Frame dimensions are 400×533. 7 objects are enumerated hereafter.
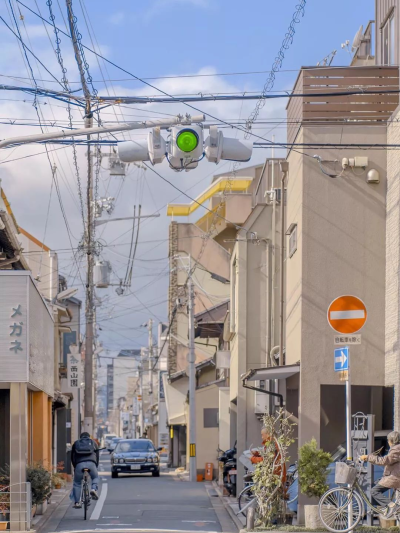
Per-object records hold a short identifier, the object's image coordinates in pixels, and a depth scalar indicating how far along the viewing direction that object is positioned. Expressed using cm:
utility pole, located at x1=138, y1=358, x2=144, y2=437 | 9215
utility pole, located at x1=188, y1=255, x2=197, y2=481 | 3712
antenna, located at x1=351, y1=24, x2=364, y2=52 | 2503
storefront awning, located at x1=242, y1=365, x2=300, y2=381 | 1892
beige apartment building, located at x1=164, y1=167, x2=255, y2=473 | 4753
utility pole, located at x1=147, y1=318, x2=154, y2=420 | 7719
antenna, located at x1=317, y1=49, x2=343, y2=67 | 2304
